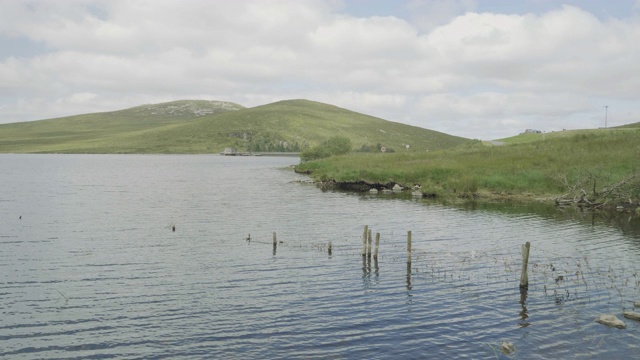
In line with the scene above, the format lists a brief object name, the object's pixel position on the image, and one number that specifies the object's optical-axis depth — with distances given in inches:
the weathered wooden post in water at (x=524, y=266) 1089.4
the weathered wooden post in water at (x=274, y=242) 1533.6
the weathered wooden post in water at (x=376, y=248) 1350.8
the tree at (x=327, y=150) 6097.4
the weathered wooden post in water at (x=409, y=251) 1267.2
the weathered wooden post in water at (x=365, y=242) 1393.9
